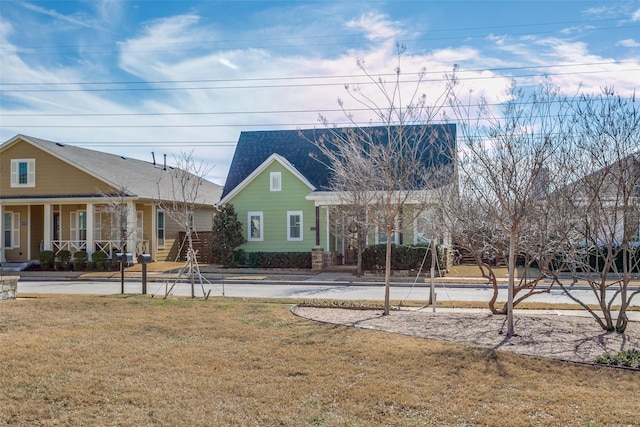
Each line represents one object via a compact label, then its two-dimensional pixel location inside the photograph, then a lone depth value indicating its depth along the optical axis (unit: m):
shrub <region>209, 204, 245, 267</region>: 26.53
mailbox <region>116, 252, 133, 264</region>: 16.01
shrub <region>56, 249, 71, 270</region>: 27.03
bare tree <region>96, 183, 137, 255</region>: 26.70
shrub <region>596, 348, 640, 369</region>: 6.92
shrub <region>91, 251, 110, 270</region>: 26.50
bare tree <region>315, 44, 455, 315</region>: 11.18
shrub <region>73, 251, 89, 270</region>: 26.98
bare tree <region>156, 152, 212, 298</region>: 30.82
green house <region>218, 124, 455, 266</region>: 26.55
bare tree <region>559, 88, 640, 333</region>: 9.12
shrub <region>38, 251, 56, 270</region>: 26.95
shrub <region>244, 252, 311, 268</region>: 26.22
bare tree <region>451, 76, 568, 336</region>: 9.03
